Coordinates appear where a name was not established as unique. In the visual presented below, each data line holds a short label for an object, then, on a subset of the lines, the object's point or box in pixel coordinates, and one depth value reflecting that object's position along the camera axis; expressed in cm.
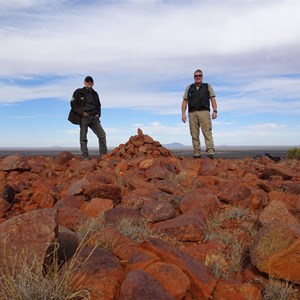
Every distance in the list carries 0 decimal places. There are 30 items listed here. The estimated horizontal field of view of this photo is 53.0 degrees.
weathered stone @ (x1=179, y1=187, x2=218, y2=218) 396
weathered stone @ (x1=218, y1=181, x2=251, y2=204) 432
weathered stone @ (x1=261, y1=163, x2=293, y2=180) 601
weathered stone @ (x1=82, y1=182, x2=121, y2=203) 455
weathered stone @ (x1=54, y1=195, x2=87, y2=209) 430
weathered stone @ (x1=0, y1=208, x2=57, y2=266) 231
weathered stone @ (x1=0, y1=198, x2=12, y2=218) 498
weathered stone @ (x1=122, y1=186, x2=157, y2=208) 419
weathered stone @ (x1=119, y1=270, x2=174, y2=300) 209
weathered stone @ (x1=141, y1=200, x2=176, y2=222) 377
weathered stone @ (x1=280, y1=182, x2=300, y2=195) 497
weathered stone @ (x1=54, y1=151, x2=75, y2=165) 846
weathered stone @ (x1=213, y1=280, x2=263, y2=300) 247
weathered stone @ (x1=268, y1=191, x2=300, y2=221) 402
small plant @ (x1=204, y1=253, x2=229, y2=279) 270
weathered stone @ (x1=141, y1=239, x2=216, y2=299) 242
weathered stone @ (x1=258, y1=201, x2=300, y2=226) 335
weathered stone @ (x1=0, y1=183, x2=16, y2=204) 527
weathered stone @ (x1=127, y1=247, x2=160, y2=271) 240
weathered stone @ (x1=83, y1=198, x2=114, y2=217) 408
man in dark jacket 841
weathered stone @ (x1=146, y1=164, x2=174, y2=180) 572
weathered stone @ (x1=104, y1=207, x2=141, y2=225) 363
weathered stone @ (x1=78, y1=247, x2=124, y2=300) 218
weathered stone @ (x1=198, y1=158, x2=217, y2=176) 618
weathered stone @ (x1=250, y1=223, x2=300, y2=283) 261
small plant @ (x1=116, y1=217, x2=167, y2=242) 318
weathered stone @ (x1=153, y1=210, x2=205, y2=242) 331
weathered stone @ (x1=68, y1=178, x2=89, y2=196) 471
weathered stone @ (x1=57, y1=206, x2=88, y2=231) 352
